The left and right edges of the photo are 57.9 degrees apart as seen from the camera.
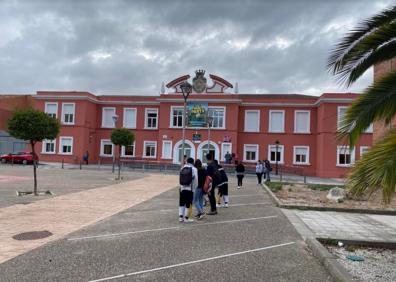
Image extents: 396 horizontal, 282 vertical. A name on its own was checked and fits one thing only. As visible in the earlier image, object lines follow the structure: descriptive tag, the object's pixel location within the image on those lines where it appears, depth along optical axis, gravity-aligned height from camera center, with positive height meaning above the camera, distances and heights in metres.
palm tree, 3.48 +0.88
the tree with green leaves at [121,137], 29.50 +1.20
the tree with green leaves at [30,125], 13.77 +0.84
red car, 39.09 -1.24
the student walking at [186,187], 8.85 -0.82
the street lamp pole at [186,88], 13.55 +2.51
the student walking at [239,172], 19.42 -0.85
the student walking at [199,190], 9.58 -0.96
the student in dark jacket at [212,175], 10.30 -0.61
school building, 38.16 +3.25
